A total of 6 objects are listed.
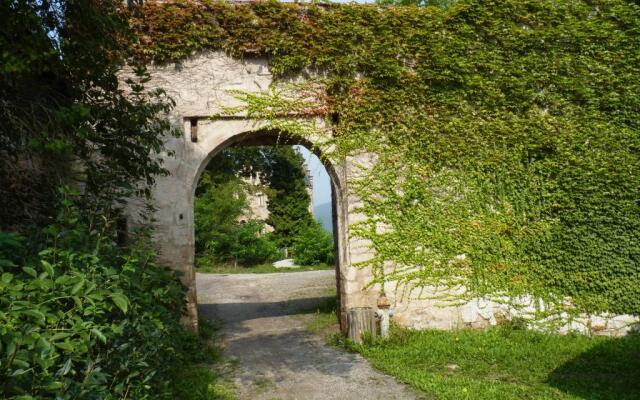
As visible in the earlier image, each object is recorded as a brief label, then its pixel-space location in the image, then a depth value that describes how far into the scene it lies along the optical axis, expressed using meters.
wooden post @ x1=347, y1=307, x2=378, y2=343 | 6.25
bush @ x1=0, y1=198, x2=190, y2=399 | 1.72
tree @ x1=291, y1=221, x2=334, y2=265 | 17.53
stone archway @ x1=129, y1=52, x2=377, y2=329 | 6.41
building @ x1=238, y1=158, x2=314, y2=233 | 20.61
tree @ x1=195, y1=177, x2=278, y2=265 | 17.34
